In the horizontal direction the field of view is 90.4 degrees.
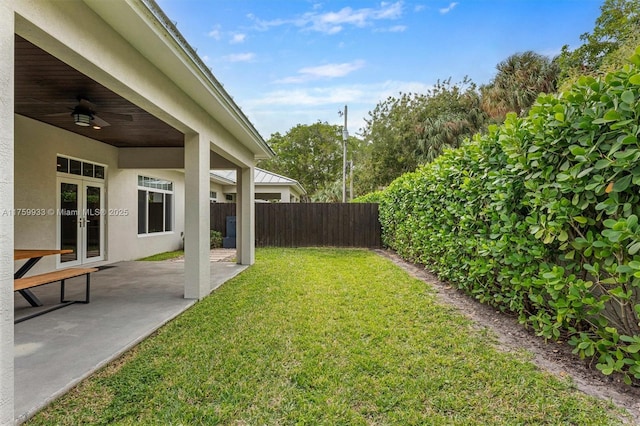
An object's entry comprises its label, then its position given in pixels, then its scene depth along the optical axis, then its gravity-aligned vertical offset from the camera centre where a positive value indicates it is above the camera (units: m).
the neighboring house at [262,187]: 14.87 +1.48
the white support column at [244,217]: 8.17 -0.01
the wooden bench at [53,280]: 3.68 -0.78
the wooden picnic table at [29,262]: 4.26 -0.63
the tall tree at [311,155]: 32.56 +6.31
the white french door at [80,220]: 6.80 -0.05
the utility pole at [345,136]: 19.24 +4.80
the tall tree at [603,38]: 13.95 +8.21
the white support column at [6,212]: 1.84 +0.04
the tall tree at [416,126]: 18.95 +5.52
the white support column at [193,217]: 5.00 +0.00
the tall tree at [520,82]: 15.58 +6.64
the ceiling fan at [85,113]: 4.56 +1.54
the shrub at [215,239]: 12.38 -0.87
